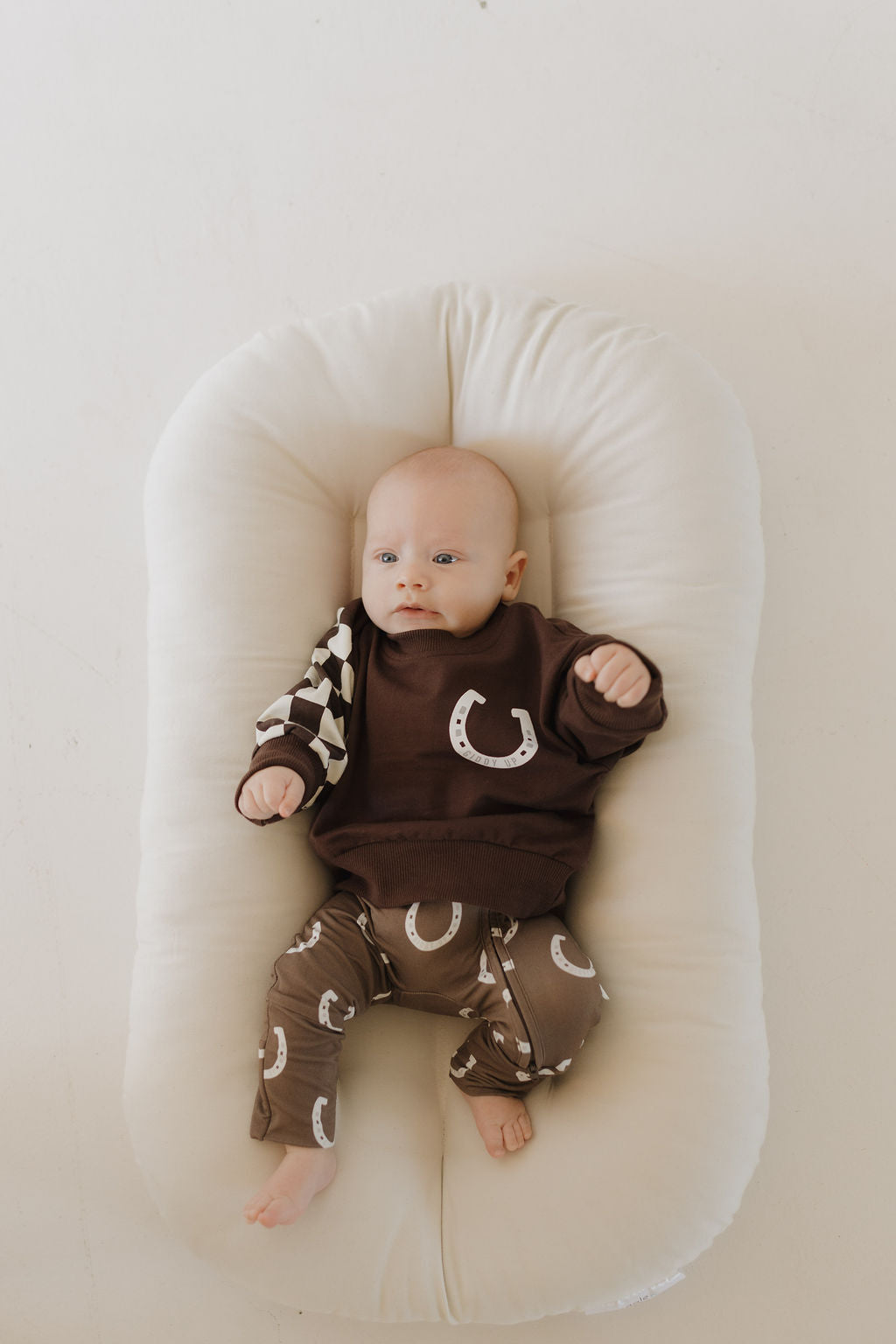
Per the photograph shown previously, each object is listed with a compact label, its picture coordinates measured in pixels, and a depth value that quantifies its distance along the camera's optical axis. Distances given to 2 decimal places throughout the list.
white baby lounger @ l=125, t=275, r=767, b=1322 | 1.16
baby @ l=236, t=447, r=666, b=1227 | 1.17
